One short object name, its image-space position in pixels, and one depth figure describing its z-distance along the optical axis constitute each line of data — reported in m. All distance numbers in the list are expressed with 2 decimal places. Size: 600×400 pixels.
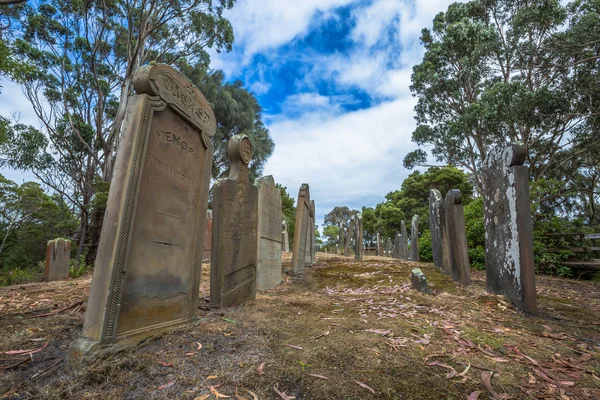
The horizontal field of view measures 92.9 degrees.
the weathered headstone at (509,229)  3.80
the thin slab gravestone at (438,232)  7.18
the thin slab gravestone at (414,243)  13.13
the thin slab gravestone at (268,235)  5.31
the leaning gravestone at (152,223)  2.17
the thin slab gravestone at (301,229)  7.05
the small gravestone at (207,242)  9.80
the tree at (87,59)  12.70
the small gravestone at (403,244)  15.31
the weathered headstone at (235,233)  3.57
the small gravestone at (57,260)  6.73
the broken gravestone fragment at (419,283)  4.67
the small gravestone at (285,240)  16.78
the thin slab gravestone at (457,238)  5.57
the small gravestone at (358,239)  12.61
